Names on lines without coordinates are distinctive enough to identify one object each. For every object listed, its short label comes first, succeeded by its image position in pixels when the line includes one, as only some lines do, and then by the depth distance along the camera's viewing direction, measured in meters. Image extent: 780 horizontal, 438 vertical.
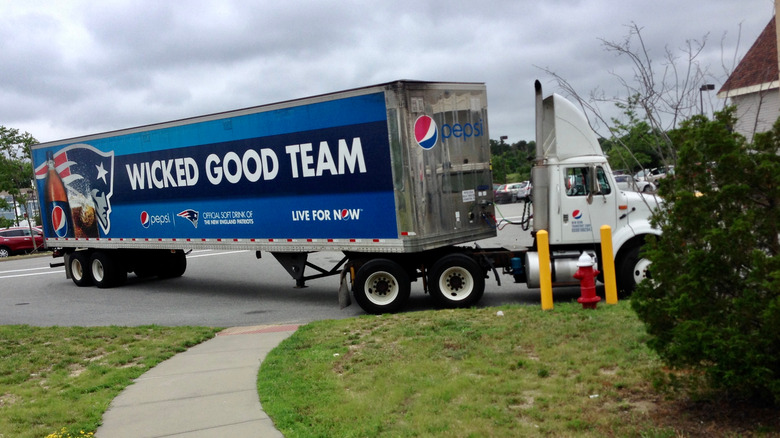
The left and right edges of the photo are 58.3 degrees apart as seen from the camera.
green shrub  4.35
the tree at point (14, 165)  33.41
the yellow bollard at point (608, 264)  10.04
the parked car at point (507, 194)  49.87
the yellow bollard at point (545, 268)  9.85
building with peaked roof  9.70
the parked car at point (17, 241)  32.59
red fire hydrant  9.38
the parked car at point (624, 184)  11.38
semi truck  11.23
